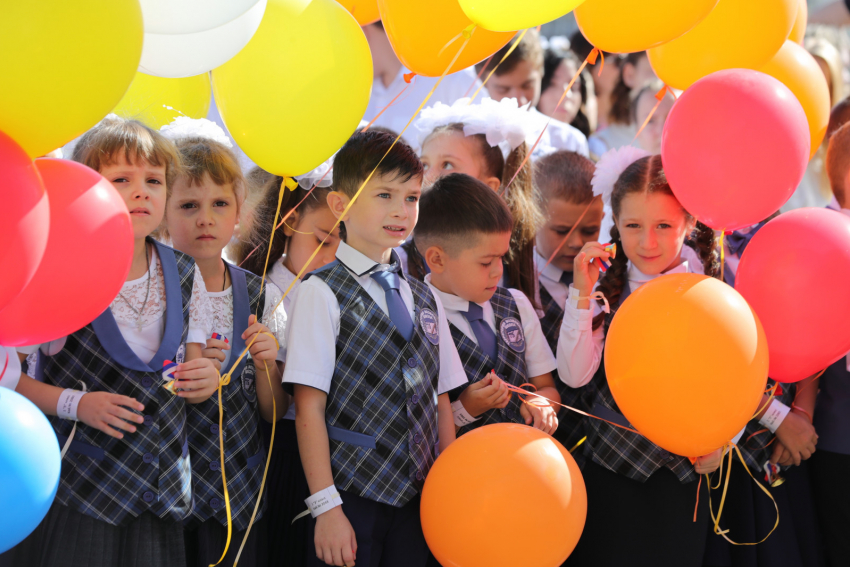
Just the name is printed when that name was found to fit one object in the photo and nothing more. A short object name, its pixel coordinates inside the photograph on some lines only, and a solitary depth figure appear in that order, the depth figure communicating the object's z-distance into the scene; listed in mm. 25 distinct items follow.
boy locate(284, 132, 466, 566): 4316
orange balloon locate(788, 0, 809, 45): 4638
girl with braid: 4519
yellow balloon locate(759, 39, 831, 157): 4568
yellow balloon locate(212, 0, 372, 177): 4207
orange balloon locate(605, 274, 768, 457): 4192
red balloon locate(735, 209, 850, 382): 4295
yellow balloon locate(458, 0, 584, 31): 4165
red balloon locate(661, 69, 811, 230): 4231
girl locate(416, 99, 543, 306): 4963
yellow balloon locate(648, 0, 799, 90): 4395
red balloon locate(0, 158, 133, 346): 3968
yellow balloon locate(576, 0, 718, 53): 4249
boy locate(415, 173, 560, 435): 4569
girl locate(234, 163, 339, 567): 4537
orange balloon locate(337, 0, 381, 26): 4570
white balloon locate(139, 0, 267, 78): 4075
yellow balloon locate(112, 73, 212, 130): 4515
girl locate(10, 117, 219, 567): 4234
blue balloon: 3938
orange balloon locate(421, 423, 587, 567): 4198
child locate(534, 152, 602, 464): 4928
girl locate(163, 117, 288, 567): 4351
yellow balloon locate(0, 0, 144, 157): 3861
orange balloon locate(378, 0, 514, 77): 4311
